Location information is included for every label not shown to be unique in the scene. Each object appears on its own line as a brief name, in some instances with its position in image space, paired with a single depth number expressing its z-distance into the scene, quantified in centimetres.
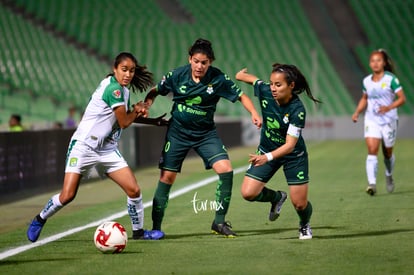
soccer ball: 1777
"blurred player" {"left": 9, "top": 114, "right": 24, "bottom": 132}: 4224
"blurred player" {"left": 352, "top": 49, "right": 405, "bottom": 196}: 3098
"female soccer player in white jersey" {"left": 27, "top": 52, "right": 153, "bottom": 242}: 1905
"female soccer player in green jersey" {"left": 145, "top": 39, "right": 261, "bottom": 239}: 2050
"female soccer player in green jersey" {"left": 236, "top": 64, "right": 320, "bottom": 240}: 1941
